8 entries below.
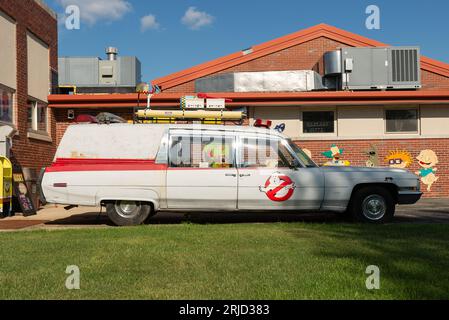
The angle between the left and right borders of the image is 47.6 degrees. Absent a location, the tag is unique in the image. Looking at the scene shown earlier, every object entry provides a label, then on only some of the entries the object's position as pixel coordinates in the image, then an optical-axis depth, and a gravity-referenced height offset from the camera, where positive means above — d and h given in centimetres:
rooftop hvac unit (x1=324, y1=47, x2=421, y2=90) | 1609 +304
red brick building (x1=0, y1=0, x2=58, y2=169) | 1316 +257
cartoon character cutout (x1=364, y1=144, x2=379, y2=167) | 1596 +23
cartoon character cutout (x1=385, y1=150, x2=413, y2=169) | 1594 +13
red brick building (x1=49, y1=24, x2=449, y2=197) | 1555 +153
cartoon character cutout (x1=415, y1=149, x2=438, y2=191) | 1588 -10
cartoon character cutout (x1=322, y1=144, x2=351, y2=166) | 1595 +33
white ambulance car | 908 -21
